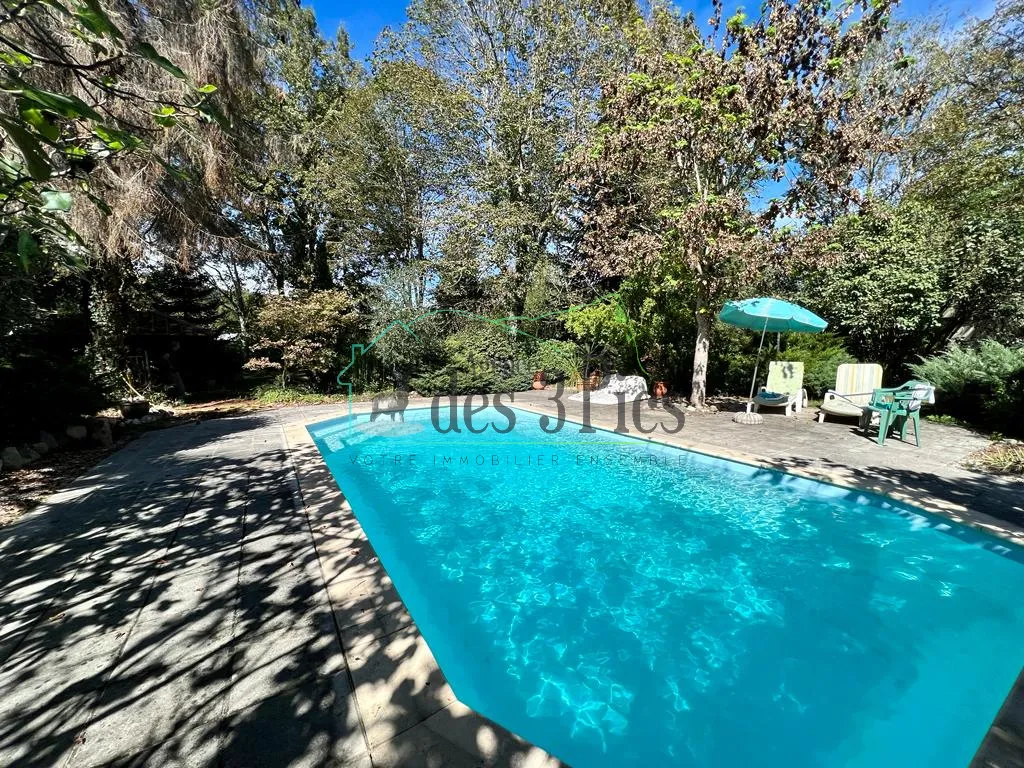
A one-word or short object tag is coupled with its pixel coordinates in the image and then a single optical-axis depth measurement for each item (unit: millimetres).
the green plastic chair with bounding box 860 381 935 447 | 6320
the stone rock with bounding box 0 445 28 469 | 5305
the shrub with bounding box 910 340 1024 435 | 6737
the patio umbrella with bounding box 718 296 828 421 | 7566
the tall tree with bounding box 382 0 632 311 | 13414
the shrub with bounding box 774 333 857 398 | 9875
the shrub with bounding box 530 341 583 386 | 13398
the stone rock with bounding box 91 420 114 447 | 6706
